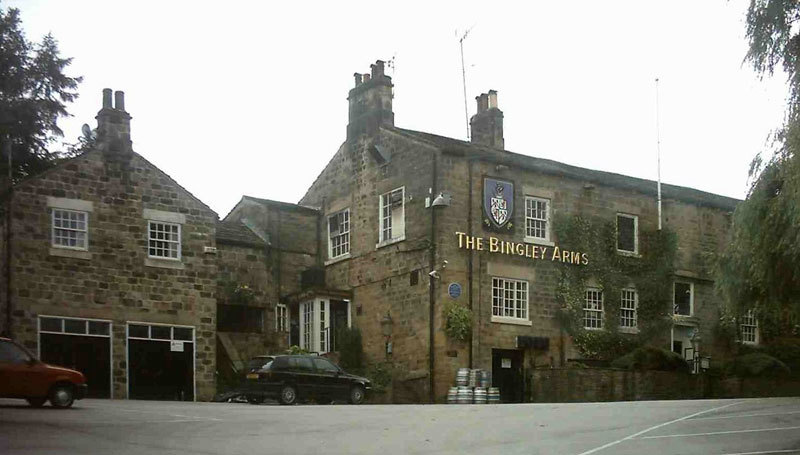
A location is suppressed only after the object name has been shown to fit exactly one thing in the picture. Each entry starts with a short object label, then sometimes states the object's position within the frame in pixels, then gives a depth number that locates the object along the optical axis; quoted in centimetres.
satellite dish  3759
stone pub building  3166
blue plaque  3272
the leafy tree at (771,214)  1761
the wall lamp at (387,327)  3406
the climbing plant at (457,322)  3209
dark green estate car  2831
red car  2128
